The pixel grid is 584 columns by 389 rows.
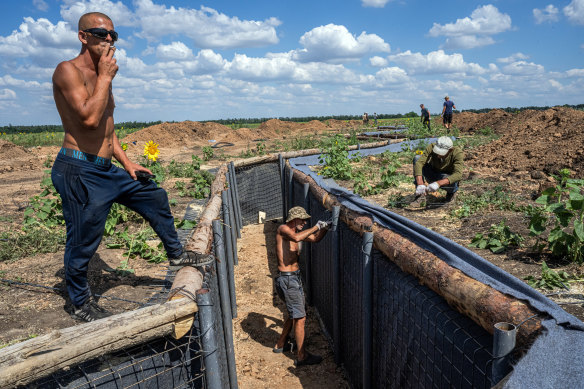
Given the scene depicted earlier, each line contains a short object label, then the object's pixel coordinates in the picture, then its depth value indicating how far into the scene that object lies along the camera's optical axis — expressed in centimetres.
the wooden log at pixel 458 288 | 138
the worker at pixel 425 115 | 2362
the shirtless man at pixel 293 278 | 432
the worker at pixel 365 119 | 4364
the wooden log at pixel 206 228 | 298
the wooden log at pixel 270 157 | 887
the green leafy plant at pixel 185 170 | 1190
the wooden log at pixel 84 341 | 153
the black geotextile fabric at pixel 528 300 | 118
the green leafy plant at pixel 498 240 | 462
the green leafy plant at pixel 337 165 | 912
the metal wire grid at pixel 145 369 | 180
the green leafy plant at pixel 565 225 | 376
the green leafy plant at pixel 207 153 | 1853
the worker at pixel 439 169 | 661
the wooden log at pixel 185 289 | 199
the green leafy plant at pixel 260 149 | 1588
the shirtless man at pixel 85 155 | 271
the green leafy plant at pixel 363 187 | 808
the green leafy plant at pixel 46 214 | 575
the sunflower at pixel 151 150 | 701
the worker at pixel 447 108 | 2239
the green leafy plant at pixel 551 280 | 348
